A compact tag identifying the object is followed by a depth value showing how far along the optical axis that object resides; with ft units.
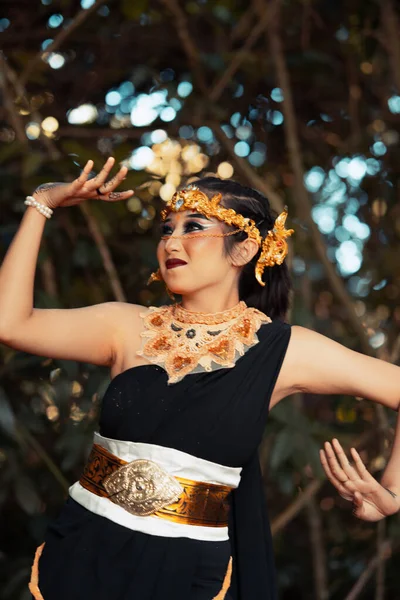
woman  11.78
